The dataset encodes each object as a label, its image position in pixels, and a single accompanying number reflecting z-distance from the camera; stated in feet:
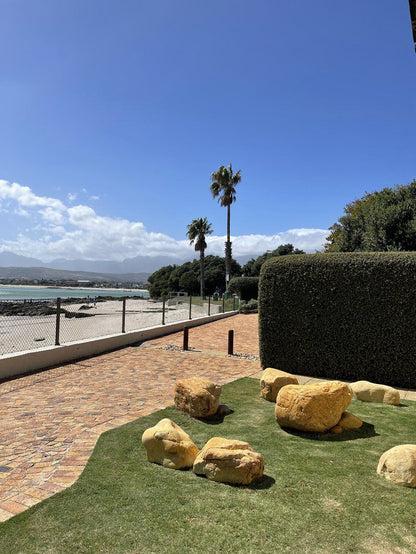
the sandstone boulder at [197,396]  17.51
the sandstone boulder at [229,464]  11.16
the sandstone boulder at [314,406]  15.60
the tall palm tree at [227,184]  126.11
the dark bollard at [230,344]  35.83
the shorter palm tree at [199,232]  155.74
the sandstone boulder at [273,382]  20.62
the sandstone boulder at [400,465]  11.05
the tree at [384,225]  71.41
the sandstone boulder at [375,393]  20.51
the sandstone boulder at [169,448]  12.35
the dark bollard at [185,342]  37.55
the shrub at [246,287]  104.57
